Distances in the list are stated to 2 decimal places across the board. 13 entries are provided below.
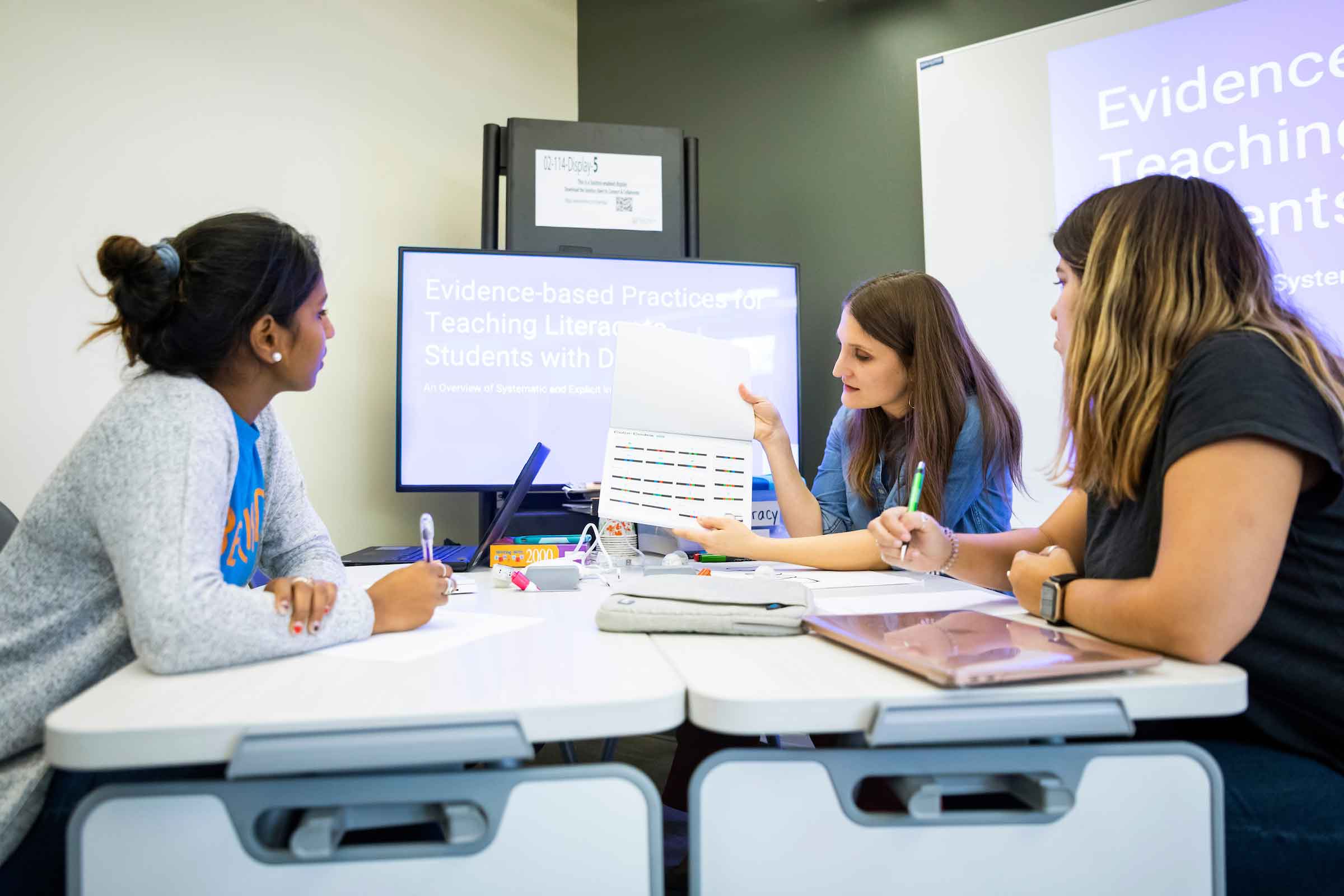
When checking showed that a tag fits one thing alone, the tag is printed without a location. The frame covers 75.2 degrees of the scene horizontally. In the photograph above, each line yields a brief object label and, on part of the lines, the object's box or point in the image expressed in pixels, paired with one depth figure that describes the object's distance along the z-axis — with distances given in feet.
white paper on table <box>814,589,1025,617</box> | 4.05
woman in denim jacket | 6.27
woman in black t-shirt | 2.84
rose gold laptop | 2.58
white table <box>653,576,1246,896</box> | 2.45
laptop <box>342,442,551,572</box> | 5.87
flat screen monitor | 8.79
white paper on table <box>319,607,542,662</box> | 3.18
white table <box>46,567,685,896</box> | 2.31
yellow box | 5.82
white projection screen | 7.14
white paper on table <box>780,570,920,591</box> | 4.98
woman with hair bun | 2.93
